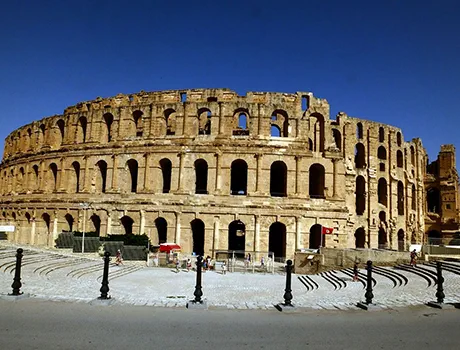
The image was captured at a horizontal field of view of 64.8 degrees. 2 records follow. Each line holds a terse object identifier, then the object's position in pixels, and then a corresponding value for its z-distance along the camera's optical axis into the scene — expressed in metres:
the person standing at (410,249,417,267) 21.21
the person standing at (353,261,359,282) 18.64
